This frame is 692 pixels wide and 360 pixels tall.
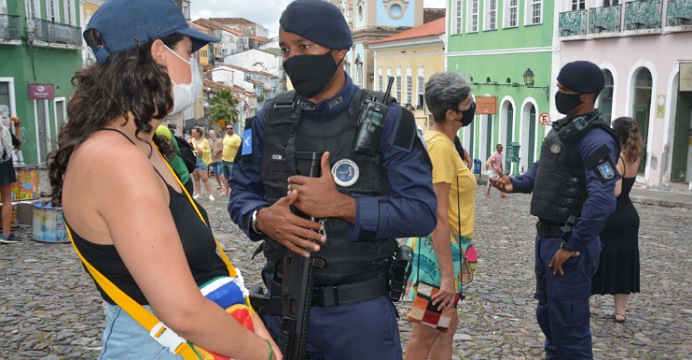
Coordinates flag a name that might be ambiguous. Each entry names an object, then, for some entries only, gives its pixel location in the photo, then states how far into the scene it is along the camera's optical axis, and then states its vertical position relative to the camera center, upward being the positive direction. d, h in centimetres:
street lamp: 2681 +32
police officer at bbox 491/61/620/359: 418 -73
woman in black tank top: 182 -31
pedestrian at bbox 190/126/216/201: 1522 -157
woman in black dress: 596 -134
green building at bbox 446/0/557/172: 2748 +106
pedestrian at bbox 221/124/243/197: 1564 -140
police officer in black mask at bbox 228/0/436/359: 272 -43
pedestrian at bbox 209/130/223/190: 1739 -176
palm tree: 6494 -184
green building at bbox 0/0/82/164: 2712 +98
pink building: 2028 +57
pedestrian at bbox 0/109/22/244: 887 -121
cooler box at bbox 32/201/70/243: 938 -190
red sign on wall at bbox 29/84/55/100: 2797 -18
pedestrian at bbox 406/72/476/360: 394 -69
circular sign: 2517 -108
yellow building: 3800 +177
